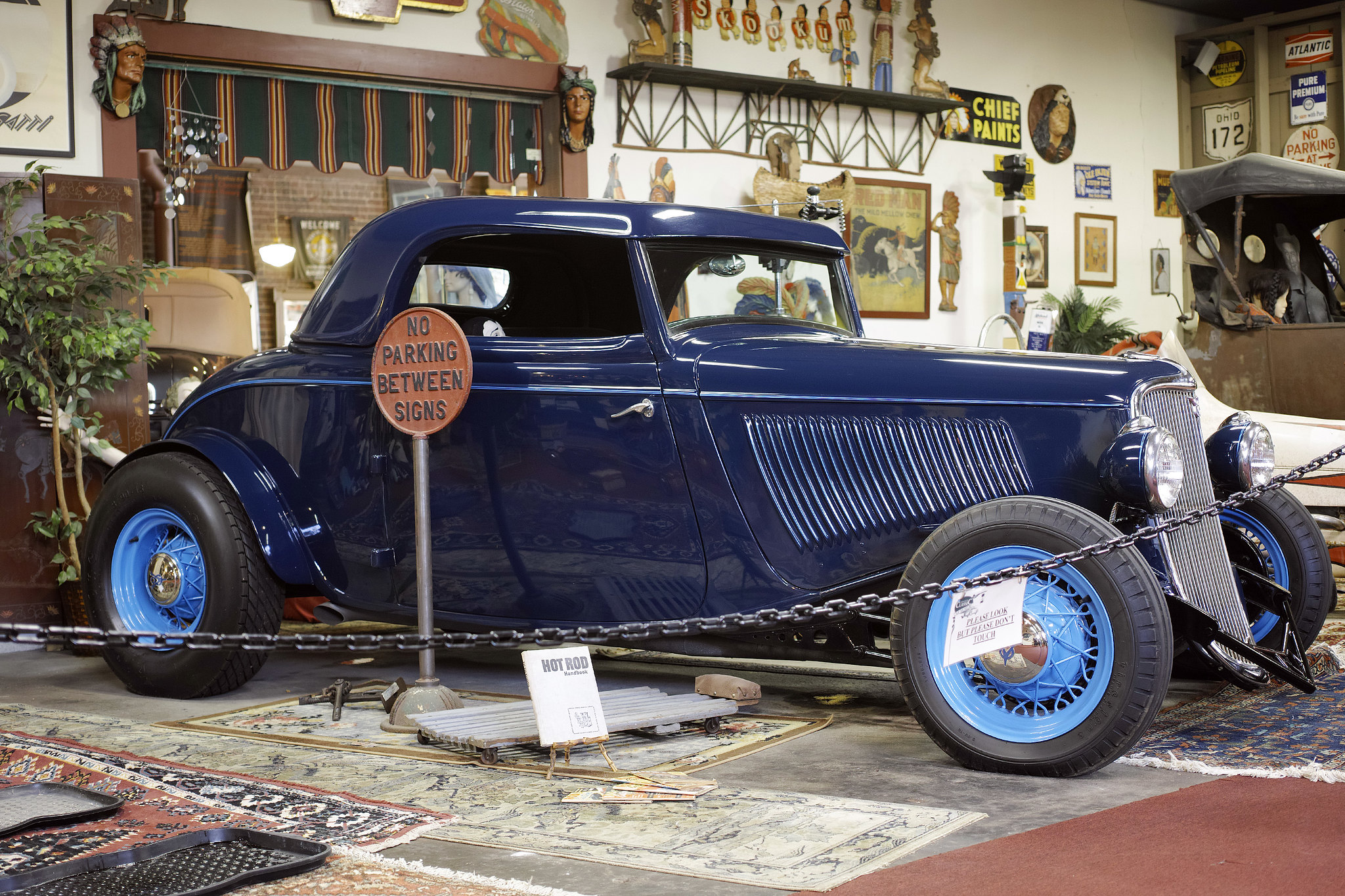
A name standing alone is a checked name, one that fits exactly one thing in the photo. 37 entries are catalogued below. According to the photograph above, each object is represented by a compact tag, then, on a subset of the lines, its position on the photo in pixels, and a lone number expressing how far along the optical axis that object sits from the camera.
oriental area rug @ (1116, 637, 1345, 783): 3.19
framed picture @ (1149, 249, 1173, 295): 12.16
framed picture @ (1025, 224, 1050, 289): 11.16
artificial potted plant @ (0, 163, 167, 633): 5.27
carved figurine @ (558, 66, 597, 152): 8.30
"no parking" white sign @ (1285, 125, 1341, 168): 11.77
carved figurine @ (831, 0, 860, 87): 9.85
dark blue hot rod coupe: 3.30
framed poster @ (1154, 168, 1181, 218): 12.22
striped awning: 7.37
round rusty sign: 3.85
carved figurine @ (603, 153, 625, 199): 8.72
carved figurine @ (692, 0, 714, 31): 9.12
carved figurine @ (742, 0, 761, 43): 9.38
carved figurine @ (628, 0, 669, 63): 8.73
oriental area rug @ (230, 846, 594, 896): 2.39
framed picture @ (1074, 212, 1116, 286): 11.53
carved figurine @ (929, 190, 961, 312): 10.48
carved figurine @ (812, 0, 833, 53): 9.76
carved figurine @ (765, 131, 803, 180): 9.42
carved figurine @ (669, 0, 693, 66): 8.82
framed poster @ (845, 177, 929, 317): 10.00
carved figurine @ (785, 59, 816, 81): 9.46
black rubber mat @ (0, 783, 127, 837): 2.85
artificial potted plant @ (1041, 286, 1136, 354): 11.06
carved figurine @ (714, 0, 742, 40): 9.25
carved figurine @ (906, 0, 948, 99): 10.17
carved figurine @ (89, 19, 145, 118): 6.75
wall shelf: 8.88
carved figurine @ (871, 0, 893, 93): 9.92
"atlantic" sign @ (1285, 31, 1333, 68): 11.73
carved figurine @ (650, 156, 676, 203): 8.95
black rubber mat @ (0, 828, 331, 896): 2.43
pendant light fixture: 8.17
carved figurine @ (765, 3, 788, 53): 9.52
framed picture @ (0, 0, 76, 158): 6.56
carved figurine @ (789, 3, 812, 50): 9.66
